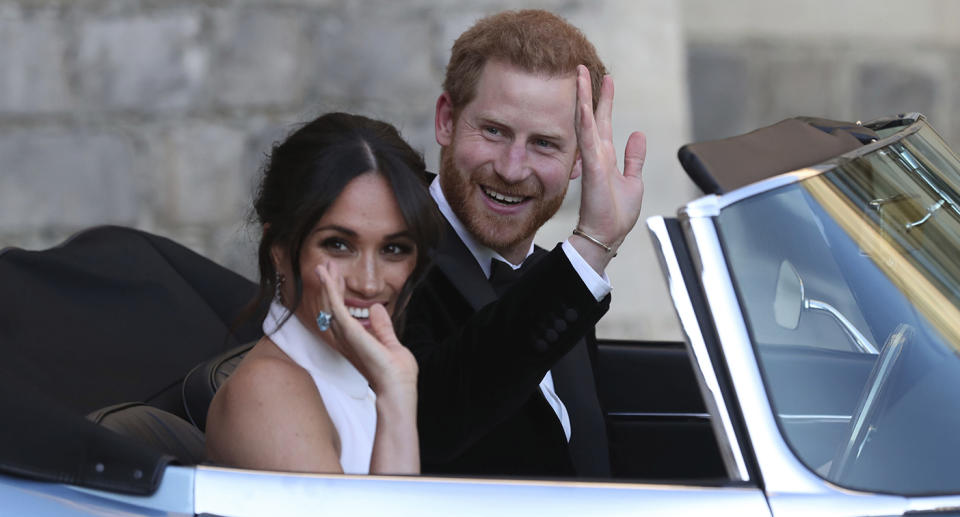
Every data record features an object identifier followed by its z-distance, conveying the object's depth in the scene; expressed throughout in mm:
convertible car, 8735
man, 8913
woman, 8850
